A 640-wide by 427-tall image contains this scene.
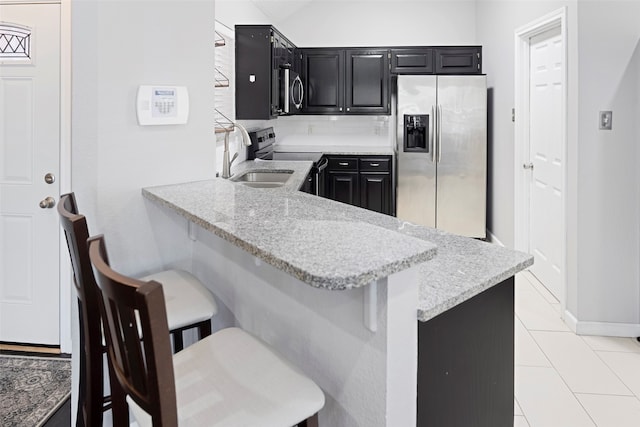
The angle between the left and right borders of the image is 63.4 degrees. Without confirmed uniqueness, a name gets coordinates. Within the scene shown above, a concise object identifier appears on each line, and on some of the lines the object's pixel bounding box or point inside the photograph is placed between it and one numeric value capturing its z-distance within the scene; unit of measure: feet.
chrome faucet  11.01
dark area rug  7.28
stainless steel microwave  15.16
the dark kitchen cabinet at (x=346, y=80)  19.11
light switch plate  9.88
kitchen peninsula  3.50
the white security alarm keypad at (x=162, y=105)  6.15
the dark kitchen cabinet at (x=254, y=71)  13.41
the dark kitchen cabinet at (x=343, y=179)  18.54
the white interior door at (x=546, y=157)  12.32
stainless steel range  15.55
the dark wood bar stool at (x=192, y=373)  2.81
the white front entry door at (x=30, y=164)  8.87
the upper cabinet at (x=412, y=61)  18.93
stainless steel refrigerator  17.47
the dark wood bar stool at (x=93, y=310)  4.34
